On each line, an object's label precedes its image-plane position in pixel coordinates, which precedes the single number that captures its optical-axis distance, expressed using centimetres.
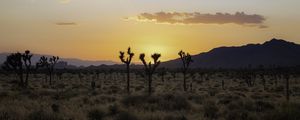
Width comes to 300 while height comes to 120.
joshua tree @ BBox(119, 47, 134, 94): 4725
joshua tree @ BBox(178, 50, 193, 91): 5350
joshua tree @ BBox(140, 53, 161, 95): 4551
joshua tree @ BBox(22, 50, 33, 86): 5800
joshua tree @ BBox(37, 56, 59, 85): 6601
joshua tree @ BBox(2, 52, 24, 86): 5484
